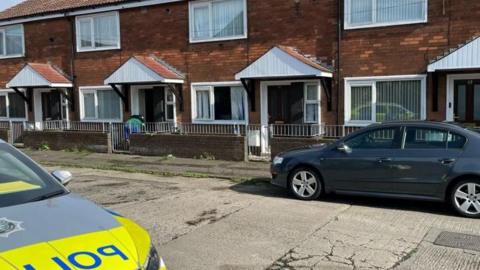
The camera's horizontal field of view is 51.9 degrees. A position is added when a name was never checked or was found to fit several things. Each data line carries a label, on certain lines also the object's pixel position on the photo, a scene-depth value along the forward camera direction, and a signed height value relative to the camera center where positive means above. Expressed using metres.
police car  2.87 -0.88
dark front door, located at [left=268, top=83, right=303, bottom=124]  14.43 -0.29
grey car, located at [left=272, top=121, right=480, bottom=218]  7.44 -1.19
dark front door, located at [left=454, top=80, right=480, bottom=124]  12.04 -0.25
